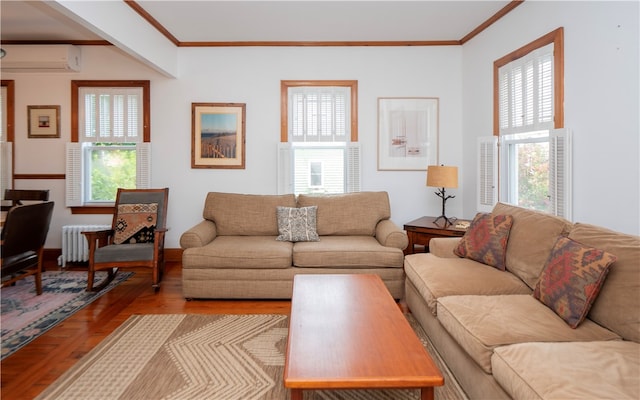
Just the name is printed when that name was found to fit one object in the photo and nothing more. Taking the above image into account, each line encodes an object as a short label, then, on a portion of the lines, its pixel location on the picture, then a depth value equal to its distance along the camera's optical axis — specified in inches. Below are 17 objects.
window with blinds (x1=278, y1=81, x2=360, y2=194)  179.5
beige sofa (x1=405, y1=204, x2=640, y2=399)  54.2
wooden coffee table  56.2
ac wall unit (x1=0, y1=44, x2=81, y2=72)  172.2
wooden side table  140.9
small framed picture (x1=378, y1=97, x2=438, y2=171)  179.0
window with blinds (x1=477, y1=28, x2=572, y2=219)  116.6
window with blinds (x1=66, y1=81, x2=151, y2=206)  181.8
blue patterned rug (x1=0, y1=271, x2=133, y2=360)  107.4
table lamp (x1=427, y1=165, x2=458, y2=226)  152.6
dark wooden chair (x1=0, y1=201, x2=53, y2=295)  116.0
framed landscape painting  180.7
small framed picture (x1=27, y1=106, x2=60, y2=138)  183.9
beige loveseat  132.3
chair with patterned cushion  141.0
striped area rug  78.6
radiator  177.8
